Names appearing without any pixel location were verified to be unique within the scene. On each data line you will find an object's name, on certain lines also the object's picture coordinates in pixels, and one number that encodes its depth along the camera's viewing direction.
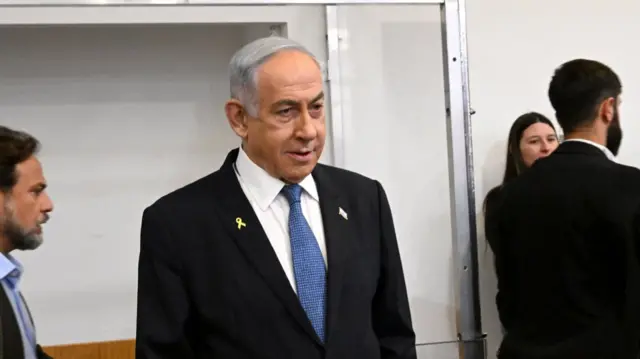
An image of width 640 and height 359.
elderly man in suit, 1.31
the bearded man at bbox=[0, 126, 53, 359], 1.60
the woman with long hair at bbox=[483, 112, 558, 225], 2.68
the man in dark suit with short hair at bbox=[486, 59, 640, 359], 1.70
